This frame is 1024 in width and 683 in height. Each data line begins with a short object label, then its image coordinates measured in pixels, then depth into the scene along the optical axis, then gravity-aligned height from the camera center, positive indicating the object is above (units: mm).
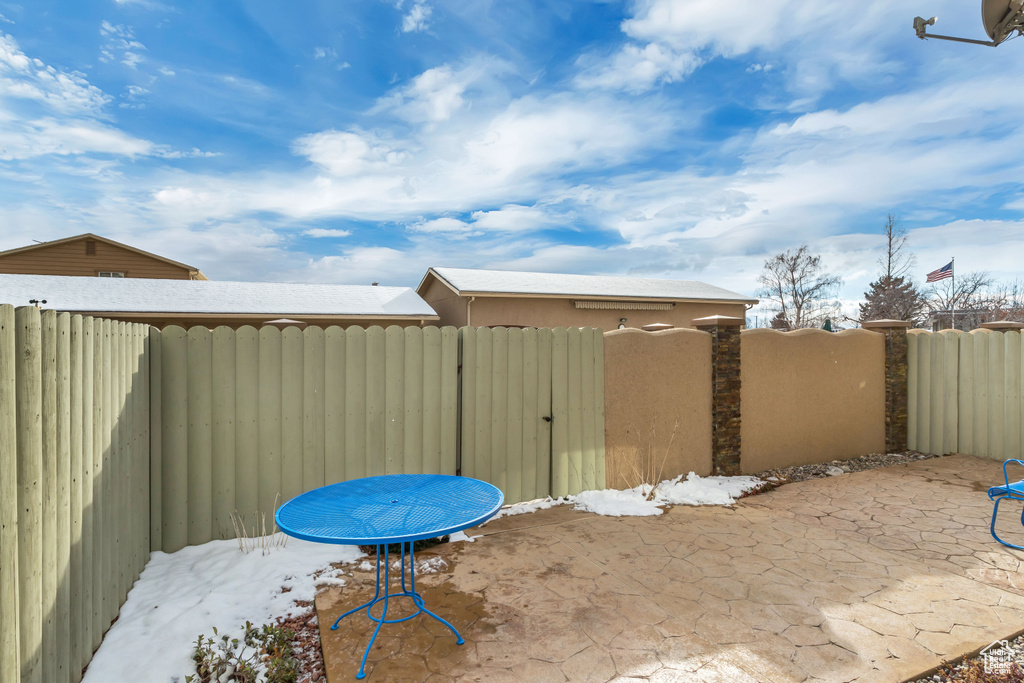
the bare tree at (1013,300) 20531 +1328
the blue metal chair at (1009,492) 3789 -1364
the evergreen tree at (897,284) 23188 +2447
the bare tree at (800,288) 25562 +2423
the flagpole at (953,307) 20862 +1084
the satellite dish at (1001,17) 5149 +3558
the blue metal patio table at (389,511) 2246 -982
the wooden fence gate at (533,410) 4633 -795
